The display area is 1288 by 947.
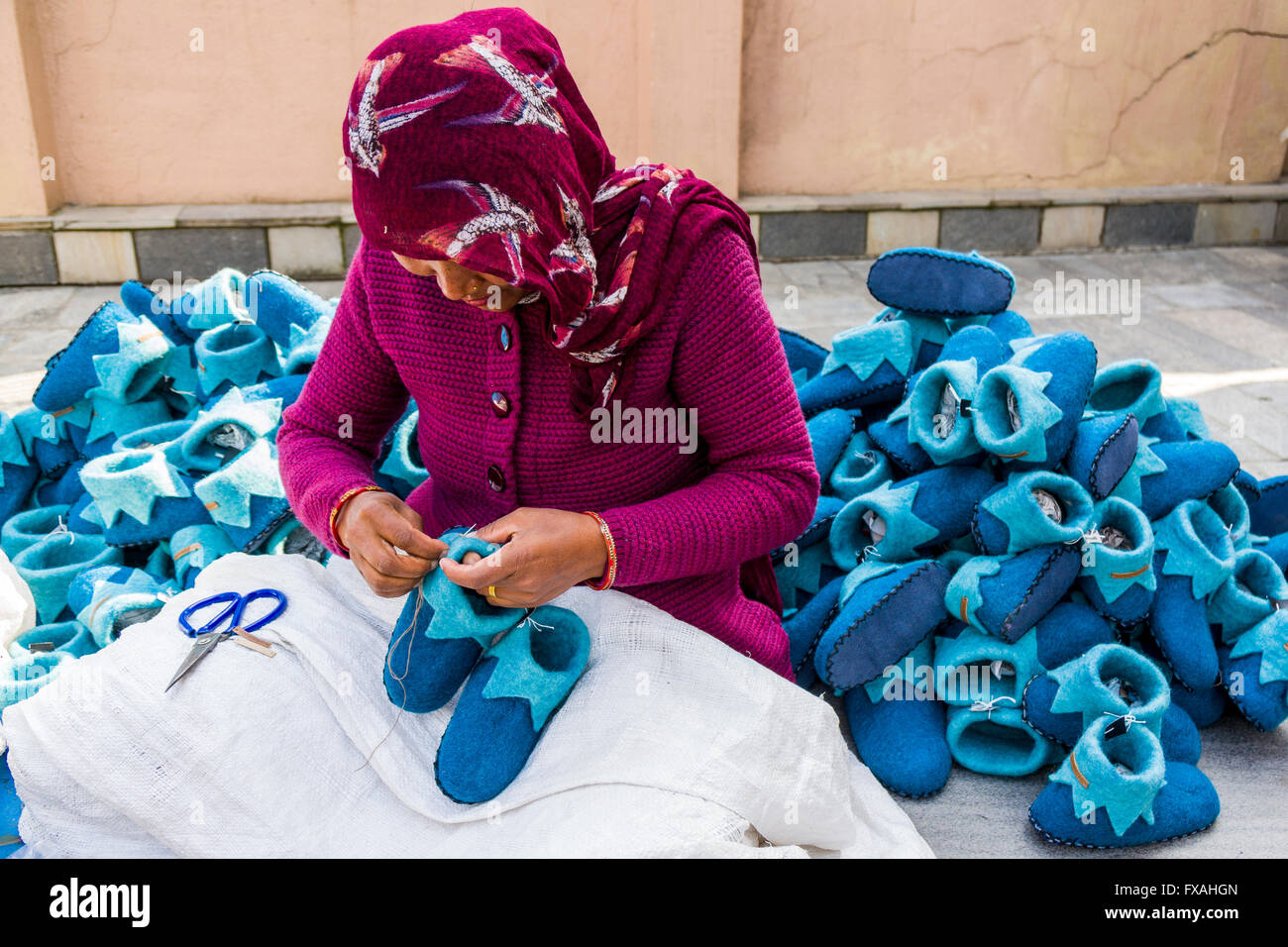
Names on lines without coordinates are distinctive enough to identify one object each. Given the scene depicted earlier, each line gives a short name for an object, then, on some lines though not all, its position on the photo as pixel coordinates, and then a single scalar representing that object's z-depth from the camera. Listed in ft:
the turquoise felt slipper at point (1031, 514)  5.73
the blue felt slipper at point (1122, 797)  5.01
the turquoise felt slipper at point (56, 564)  6.68
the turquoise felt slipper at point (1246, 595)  6.03
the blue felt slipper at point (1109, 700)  5.32
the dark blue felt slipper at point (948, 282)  7.30
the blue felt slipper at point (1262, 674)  5.86
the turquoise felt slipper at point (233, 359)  7.50
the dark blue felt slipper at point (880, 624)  5.72
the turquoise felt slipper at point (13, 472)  7.68
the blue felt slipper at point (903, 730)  5.63
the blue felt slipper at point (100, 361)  7.48
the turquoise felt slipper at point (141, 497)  6.52
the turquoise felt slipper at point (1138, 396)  6.70
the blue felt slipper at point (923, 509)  6.22
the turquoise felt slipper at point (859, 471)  6.83
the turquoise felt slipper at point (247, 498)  6.33
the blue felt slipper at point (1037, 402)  5.86
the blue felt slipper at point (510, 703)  4.04
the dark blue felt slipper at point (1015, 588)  5.70
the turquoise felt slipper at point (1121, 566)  5.74
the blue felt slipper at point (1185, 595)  5.88
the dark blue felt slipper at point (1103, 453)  5.92
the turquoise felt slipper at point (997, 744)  5.74
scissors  4.14
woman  3.53
